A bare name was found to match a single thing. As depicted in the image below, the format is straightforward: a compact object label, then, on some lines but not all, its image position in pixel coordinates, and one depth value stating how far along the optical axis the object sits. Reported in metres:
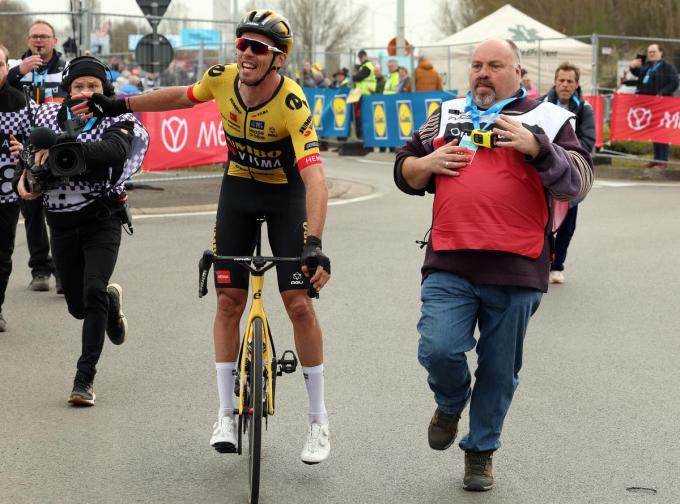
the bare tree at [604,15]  43.78
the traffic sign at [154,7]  19.42
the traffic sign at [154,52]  20.16
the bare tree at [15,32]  17.02
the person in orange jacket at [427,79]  24.70
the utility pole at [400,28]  32.19
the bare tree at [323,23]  70.25
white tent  28.89
